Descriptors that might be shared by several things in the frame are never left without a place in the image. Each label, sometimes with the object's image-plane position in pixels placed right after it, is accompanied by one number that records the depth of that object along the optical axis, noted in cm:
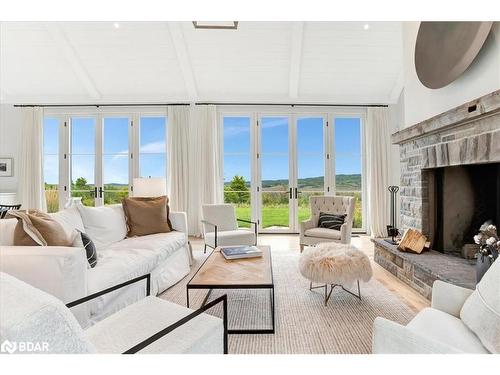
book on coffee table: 254
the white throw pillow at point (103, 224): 275
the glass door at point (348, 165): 558
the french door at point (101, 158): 557
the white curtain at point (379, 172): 532
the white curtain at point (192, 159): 532
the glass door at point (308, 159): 555
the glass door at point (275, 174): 556
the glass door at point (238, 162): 556
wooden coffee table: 189
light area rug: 174
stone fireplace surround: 205
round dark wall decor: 219
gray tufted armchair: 368
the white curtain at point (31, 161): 536
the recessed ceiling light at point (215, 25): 379
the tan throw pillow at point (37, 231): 178
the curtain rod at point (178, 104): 537
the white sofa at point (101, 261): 159
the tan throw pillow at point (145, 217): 324
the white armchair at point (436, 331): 97
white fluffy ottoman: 218
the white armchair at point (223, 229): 369
